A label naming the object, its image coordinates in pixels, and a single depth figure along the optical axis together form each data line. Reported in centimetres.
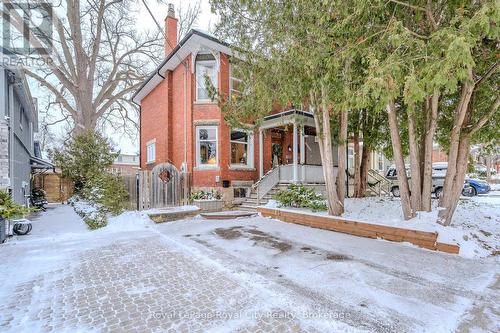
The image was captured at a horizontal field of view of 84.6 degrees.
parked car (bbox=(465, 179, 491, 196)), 1716
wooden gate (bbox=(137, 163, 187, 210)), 1080
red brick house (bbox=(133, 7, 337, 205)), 1284
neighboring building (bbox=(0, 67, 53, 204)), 762
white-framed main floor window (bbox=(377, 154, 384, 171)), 2995
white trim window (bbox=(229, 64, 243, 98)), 1337
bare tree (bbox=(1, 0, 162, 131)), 1866
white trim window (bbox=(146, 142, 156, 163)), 1741
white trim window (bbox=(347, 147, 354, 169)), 1825
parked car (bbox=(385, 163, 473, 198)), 1630
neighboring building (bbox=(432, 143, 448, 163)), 3322
